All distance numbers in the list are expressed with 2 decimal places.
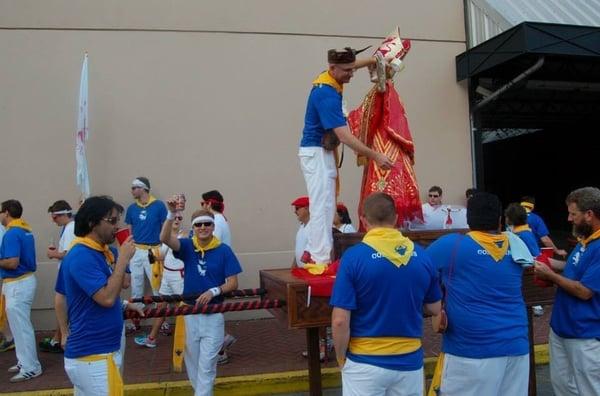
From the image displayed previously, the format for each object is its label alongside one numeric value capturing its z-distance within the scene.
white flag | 7.05
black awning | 7.48
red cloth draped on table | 3.76
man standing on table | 4.06
